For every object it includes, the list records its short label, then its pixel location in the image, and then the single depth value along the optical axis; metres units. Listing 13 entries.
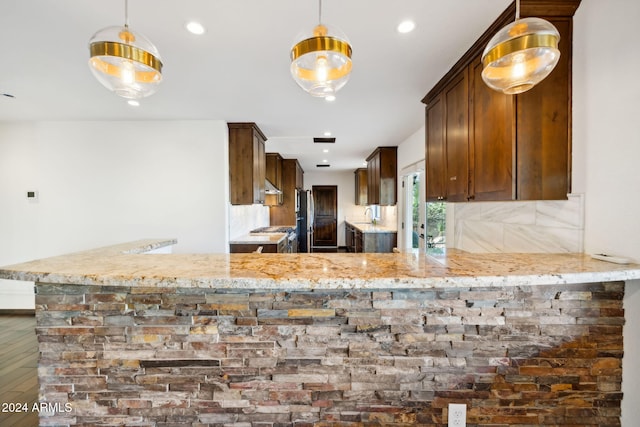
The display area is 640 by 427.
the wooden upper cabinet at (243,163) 3.68
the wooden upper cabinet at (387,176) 5.09
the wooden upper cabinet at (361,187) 7.41
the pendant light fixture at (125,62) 1.17
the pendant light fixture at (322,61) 1.12
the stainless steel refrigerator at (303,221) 7.98
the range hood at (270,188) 5.15
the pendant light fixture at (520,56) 1.07
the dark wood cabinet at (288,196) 6.57
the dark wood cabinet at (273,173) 5.75
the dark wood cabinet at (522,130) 1.53
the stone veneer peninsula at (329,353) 1.25
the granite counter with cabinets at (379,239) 5.21
